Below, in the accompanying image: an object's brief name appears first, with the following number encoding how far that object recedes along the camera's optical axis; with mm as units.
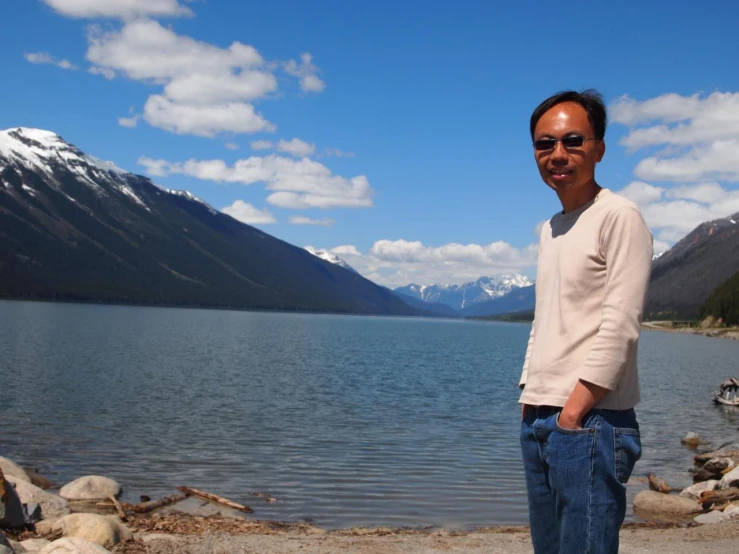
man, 3498
